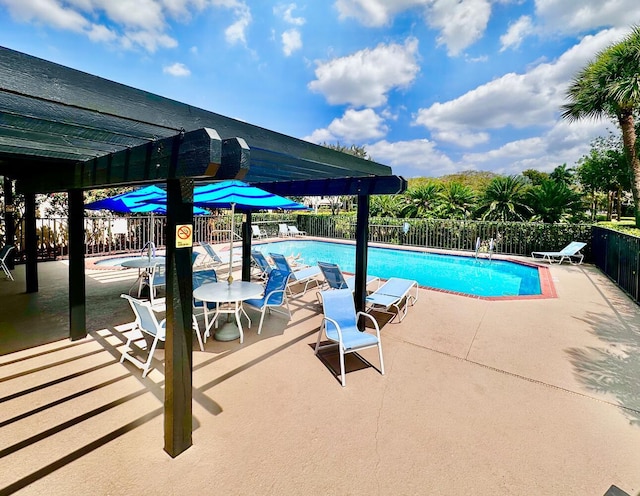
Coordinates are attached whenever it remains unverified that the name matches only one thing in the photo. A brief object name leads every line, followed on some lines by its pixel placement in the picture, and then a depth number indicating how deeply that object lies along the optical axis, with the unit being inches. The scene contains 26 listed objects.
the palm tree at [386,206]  755.4
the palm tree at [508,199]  591.5
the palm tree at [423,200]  713.6
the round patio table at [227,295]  174.1
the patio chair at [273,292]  200.8
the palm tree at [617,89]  425.4
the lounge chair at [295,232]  817.5
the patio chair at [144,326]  137.9
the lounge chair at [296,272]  280.1
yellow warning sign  89.0
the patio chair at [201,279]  222.8
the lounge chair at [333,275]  232.7
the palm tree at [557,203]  550.9
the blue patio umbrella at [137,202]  219.5
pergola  73.0
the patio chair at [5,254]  310.3
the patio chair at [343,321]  147.9
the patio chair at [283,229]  805.2
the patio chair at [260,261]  303.7
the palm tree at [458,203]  683.4
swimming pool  393.1
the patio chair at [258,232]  724.7
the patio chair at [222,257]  379.6
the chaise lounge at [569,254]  455.5
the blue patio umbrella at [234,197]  197.9
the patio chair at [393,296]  214.9
